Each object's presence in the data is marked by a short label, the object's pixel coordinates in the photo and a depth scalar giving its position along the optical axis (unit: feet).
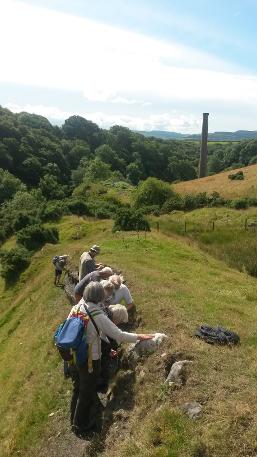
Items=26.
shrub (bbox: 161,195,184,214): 170.60
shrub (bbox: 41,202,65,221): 158.63
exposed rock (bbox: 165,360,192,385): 28.68
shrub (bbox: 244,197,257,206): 160.86
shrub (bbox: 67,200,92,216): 167.43
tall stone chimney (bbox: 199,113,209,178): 293.43
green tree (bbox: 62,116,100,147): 489.26
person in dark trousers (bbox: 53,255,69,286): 78.95
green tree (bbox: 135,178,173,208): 194.18
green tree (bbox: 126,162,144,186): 420.77
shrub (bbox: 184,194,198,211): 170.91
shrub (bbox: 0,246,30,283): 105.09
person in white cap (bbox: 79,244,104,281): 44.55
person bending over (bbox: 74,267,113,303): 35.29
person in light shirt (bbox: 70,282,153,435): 26.68
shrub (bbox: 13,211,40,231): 147.54
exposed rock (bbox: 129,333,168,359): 33.27
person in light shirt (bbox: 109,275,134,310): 37.91
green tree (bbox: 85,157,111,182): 320.70
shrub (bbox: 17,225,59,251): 121.60
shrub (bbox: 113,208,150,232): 112.68
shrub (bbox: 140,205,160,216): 165.25
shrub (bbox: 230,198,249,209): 159.53
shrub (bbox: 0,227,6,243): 151.94
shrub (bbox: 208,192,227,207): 169.58
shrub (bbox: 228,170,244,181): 218.79
